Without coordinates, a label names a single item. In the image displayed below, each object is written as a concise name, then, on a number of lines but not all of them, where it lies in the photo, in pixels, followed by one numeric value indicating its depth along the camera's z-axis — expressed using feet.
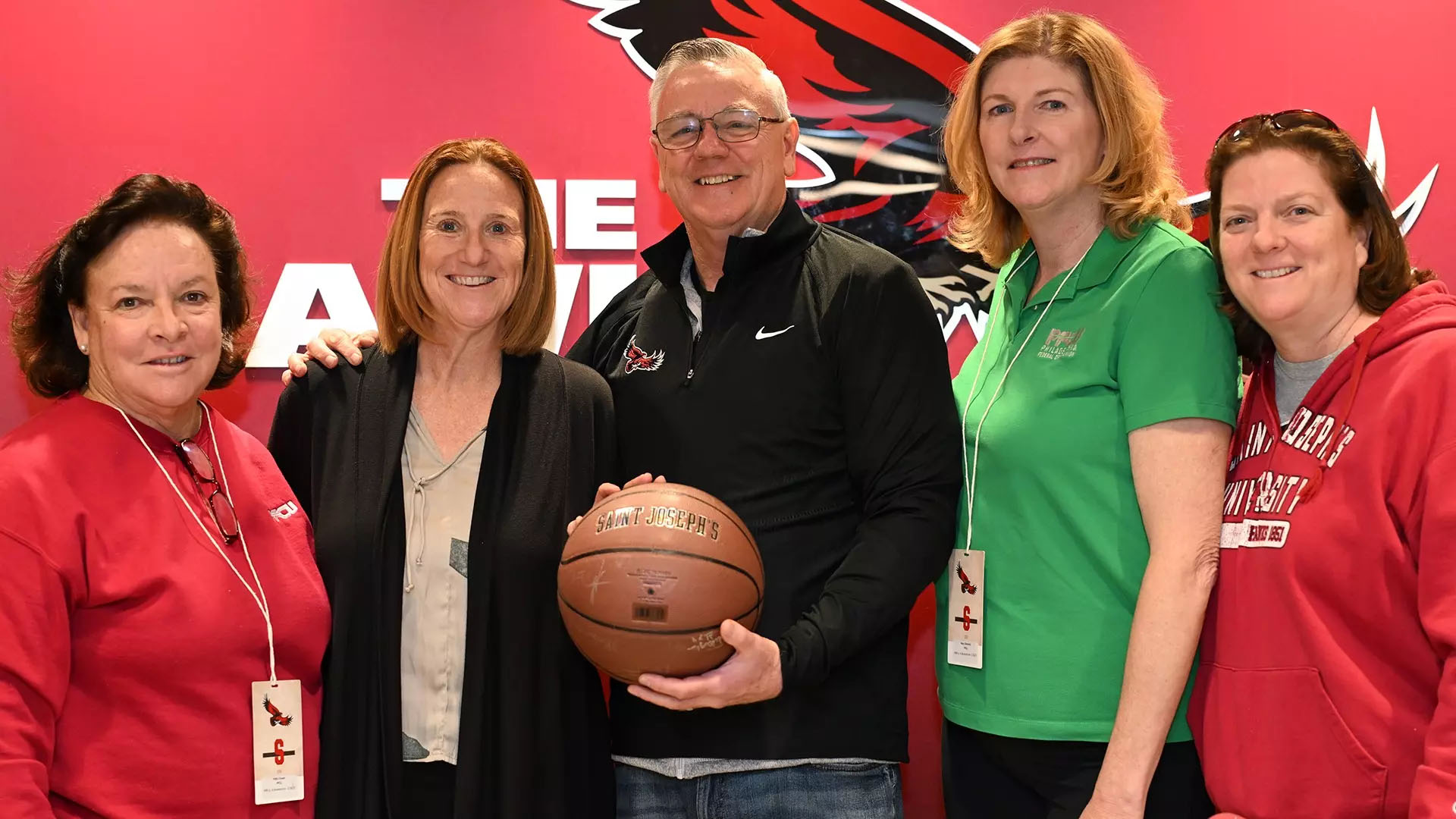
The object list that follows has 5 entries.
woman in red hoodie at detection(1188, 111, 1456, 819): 4.97
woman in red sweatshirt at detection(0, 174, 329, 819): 5.49
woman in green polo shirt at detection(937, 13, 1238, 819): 5.74
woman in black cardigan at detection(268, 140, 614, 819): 6.37
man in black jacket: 6.33
